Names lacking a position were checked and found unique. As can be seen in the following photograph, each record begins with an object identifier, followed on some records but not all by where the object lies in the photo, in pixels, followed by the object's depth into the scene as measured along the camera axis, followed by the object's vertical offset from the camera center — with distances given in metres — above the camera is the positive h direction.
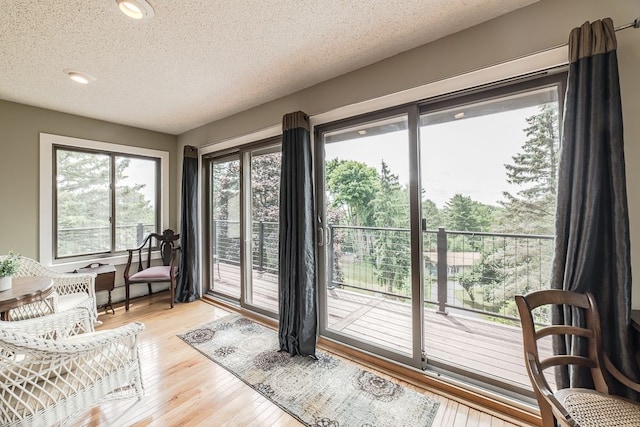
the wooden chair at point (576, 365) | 1.02 -0.72
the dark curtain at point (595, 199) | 1.22 +0.06
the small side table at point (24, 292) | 1.71 -0.52
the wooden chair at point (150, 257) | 3.33 -0.62
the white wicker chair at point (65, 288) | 2.29 -0.71
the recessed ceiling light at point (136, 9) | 1.45 +1.21
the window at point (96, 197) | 3.08 +0.28
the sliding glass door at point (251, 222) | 3.16 -0.08
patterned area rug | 1.62 -1.25
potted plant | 1.87 -0.39
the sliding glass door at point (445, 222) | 1.75 -0.07
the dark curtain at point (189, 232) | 3.69 -0.22
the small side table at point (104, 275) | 3.19 -0.72
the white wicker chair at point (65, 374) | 1.10 -0.77
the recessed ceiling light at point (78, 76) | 2.20 +1.24
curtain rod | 1.26 +0.91
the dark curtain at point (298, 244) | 2.33 -0.26
